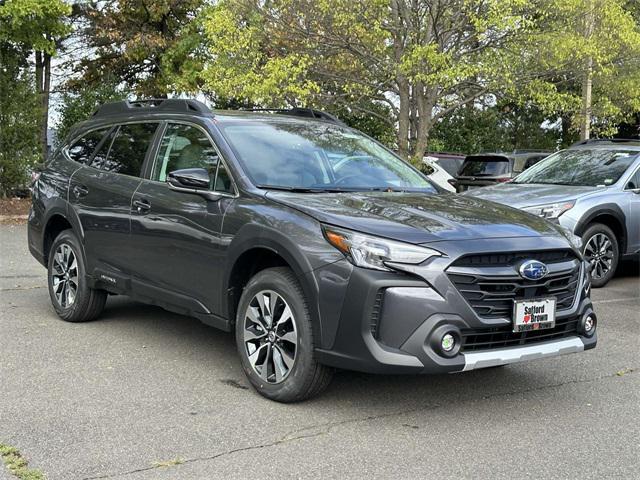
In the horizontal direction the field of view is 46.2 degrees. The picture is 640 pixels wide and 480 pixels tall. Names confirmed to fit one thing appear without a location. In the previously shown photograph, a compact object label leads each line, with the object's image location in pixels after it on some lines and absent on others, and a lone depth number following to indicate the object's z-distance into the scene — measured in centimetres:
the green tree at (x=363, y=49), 1266
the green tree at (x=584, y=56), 1300
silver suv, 847
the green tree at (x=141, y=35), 1962
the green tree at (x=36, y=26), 1534
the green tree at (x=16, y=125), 1539
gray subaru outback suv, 395
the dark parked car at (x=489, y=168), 1584
